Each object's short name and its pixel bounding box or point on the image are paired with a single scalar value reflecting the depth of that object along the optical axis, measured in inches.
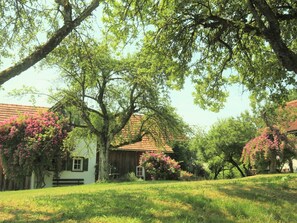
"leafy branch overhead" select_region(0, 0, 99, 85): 350.9
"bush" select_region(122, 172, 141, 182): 986.5
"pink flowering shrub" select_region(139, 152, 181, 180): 1035.9
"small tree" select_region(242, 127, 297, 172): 880.9
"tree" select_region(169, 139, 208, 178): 1329.1
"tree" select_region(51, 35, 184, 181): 827.4
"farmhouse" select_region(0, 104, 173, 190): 1035.9
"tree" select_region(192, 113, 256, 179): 1251.5
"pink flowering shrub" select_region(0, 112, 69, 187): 911.5
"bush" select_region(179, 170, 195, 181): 1052.9
